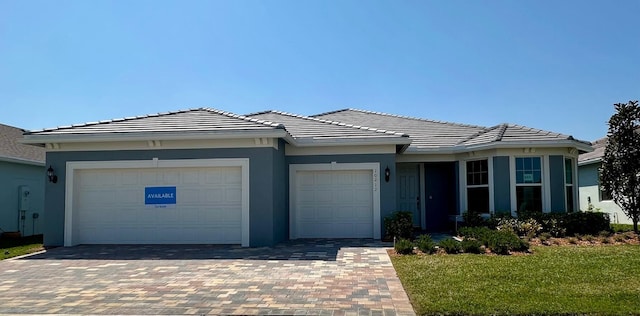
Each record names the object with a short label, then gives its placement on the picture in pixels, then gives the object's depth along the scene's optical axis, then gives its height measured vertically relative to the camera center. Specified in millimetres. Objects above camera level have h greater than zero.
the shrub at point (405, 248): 10109 -1314
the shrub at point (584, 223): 12719 -1011
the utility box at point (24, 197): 16406 -277
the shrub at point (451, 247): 10102 -1297
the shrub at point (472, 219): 13781 -970
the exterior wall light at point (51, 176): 12227 +338
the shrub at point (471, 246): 10055 -1284
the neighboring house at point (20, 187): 15758 +79
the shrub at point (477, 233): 10850 -1127
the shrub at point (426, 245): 10188 -1278
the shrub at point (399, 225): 12345 -1022
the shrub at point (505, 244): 9977 -1244
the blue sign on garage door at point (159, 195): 12148 -174
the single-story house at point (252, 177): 11734 +286
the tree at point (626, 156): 12953 +806
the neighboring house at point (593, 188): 19734 -117
